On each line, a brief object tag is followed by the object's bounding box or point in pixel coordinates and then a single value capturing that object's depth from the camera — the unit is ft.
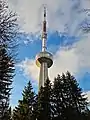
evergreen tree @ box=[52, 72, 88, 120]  43.92
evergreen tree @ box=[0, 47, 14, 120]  41.72
